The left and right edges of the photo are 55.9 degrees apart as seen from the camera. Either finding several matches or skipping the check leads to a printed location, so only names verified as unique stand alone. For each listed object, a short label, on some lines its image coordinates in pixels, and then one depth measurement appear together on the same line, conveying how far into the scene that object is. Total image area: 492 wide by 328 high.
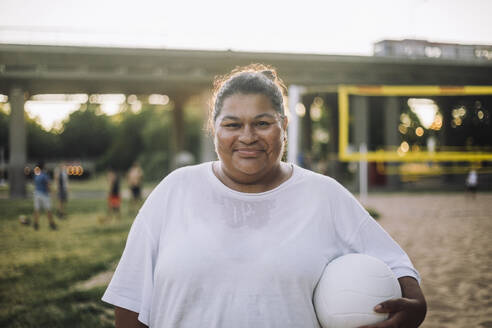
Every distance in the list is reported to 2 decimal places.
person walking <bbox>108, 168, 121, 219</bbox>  13.31
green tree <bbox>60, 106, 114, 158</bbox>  59.41
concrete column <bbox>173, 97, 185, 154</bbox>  32.91
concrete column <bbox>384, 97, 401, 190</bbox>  27.58
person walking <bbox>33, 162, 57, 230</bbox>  12.52
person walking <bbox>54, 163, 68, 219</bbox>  15.30
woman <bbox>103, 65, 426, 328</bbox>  1.81
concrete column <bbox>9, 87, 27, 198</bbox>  23.03
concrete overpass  23.16
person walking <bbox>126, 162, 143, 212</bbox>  15.77
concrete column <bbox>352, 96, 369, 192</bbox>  27.22
